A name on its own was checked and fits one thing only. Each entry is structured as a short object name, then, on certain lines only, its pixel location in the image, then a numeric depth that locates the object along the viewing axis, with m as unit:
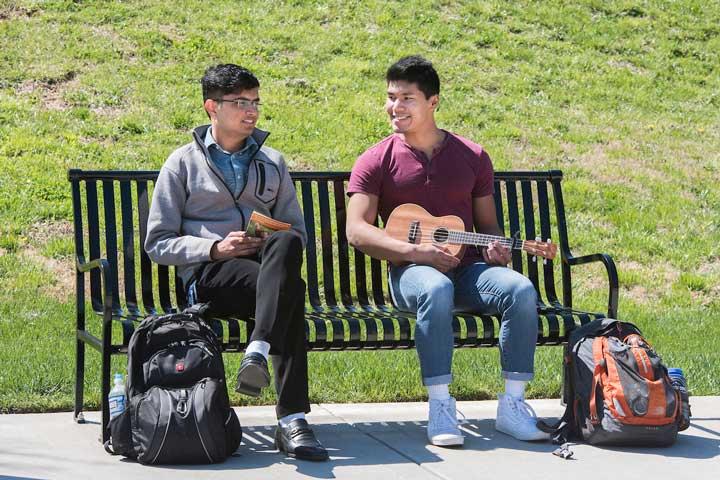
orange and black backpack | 10.09
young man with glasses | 9.66
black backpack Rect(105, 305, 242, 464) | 9.16
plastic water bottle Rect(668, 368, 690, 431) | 10.39
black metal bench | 10.54
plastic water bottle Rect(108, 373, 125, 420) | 9.71
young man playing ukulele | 10.31
